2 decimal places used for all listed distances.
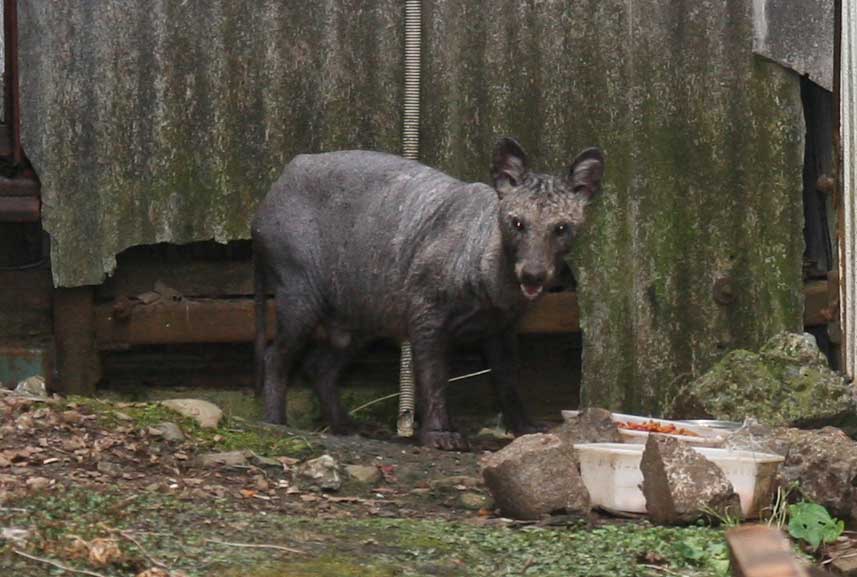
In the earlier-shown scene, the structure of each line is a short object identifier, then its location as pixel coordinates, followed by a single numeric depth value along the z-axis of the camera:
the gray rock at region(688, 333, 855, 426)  16.50
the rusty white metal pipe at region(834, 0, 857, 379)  17.34
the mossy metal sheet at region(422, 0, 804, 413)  18.52
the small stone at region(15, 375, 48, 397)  16.64
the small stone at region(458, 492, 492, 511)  13.80
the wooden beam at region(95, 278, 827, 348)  18.98
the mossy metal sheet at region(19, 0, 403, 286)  18.31
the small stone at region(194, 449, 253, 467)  14.42
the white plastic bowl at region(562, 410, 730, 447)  14.10
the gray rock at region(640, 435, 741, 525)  12.41
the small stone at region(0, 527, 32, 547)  10.41
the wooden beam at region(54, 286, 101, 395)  18.87
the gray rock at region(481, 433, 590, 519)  12.70
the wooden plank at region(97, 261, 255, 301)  19.14
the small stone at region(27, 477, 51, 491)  11.91
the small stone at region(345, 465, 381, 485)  14.67
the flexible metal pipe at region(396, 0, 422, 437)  18.36
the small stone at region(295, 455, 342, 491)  14.20
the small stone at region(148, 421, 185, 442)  14.86
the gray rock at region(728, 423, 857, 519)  12.86
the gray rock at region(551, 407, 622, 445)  14.38
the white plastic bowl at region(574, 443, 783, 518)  12.76
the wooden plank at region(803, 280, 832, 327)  19.02
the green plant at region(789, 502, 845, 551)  12.23
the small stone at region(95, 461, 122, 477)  13.50
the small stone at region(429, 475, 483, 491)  14.62
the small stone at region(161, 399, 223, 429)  15.73
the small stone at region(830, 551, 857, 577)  11.71
